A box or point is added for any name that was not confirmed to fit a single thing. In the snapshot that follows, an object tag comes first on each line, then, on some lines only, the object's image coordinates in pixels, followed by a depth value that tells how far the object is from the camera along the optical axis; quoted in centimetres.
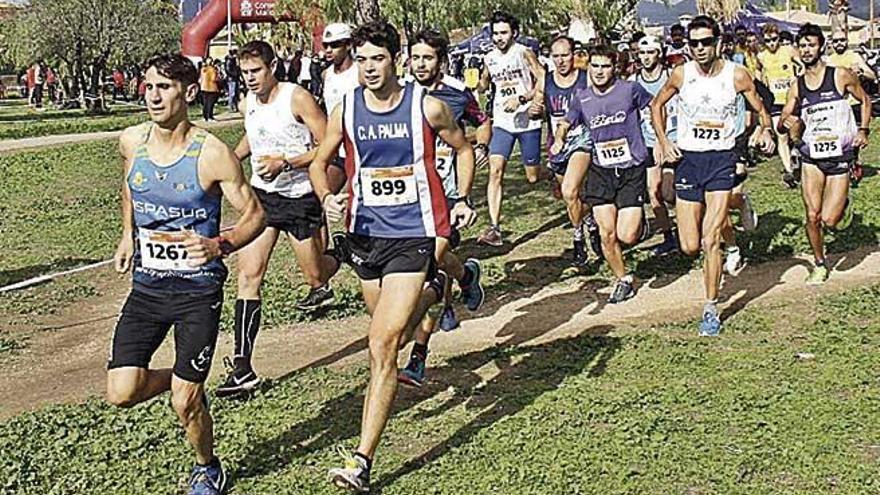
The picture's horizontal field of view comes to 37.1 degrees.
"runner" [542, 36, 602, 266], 1033
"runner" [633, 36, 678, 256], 1152
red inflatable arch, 4512
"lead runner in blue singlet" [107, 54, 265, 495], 562
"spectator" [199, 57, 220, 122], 3291
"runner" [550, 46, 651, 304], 981
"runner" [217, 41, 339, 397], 764
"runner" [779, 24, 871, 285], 1005
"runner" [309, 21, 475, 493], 616
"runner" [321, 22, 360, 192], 916
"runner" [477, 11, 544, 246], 1210
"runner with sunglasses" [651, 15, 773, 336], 876
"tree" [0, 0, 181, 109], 4181
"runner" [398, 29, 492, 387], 731
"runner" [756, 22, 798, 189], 1705
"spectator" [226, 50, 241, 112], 3541
